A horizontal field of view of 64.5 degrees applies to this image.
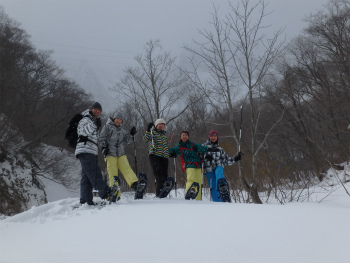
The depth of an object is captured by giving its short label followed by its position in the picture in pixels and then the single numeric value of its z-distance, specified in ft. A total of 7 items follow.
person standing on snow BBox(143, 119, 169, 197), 20.34
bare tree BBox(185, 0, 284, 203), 24.82
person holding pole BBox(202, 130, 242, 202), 19.83
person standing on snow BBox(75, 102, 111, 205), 15.92
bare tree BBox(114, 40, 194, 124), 49.83
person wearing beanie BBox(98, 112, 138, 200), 18.30
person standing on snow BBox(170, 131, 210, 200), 19.86
